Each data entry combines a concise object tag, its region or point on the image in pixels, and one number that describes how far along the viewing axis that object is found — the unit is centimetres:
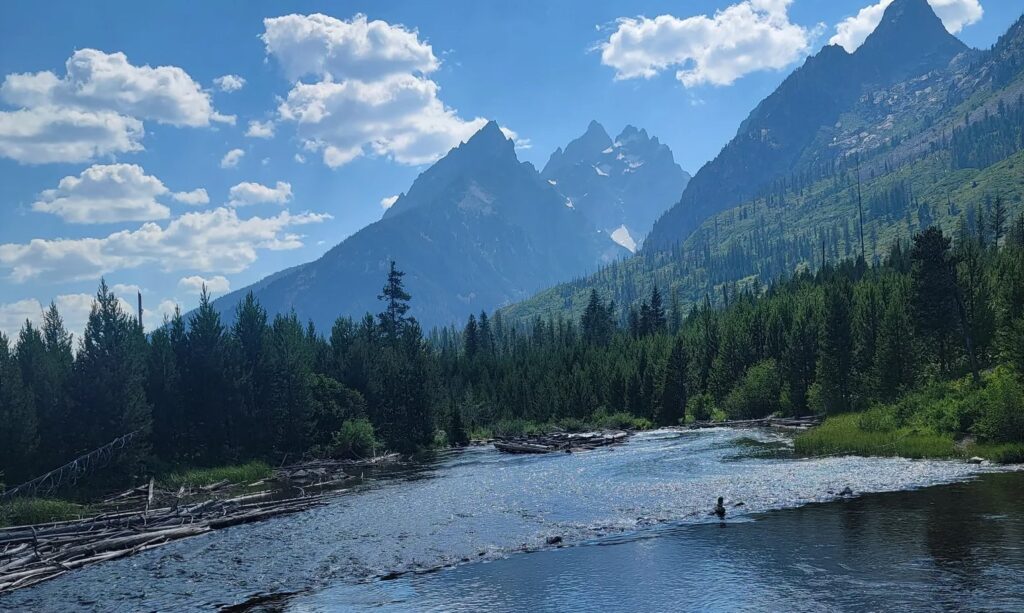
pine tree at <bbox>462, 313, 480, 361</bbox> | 18262
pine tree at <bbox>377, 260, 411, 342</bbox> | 13962
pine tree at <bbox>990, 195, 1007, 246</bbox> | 17645
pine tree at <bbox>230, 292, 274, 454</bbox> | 7600
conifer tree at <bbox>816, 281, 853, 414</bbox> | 8131
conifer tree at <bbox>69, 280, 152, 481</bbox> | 6034
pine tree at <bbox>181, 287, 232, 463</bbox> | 7238
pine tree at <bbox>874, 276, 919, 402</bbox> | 7294
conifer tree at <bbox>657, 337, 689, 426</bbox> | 11069
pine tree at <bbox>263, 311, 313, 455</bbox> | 7912
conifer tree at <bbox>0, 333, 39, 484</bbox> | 5678
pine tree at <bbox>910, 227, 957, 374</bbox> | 6638
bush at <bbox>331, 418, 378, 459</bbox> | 7912
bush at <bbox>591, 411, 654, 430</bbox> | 10618
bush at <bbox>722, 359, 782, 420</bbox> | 9938
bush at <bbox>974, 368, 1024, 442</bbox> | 4406
